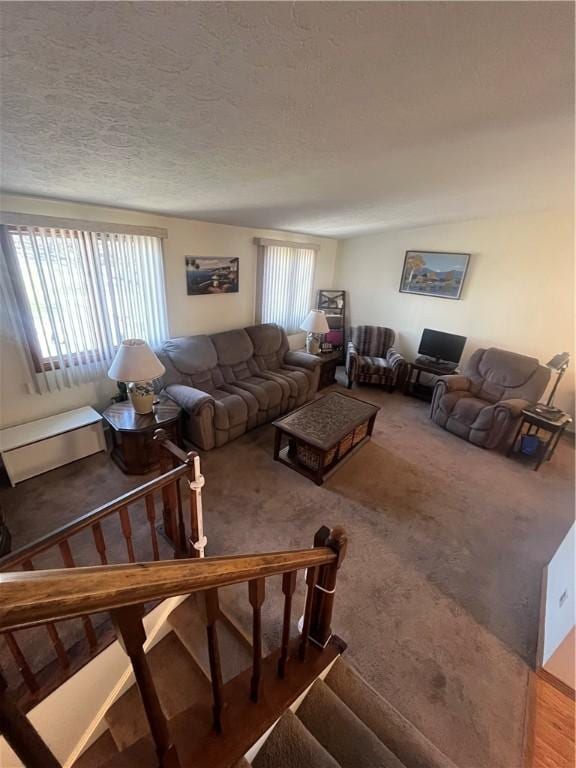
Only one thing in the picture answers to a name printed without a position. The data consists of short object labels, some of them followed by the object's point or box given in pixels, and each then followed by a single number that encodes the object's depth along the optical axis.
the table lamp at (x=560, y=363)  3.57
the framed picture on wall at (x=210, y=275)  3.66
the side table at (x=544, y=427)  3.28
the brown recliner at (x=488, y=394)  3.50
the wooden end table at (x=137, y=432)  2.66
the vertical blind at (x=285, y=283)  4.52
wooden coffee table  2.80
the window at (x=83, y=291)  2.46
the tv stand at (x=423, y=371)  4.57
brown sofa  3.13
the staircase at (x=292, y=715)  1.15
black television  4.53
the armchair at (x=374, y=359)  4.82
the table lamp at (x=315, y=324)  4.66
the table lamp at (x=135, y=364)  2.52
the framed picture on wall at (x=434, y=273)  4.52
